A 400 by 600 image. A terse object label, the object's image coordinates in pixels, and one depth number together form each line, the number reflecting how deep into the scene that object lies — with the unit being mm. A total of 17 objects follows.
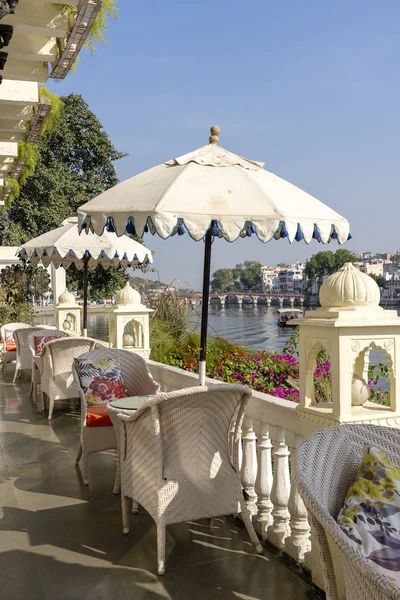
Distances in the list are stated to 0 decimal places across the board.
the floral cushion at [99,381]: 4582
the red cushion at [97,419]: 4301
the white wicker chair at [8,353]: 10070
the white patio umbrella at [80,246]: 6793
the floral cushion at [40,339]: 7996
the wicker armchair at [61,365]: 6441
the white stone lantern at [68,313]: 10797
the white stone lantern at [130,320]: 6715
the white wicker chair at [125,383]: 4301
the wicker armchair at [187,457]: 3012
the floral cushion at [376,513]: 1687
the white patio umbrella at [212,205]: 2861
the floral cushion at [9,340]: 10102
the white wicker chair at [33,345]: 7422
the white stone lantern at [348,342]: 2666
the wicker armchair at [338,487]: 1398
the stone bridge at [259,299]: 64562
